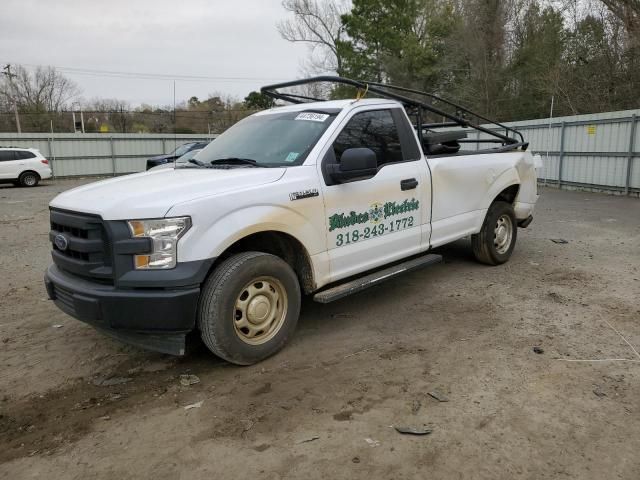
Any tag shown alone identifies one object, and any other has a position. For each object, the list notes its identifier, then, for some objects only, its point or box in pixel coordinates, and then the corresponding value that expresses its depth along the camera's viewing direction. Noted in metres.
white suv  19.91
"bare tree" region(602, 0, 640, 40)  18.25
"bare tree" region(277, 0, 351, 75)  37.00
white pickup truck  3.24
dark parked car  17.67
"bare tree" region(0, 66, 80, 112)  51.57
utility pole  52.03
